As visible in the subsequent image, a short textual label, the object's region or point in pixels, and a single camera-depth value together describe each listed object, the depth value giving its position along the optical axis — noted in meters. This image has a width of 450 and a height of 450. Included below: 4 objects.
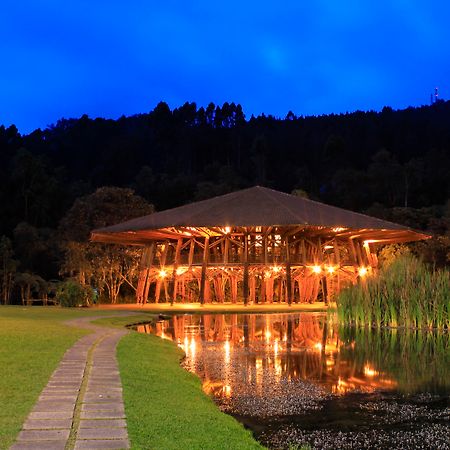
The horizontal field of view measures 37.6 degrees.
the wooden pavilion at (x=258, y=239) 29.89
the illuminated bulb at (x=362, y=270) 32.54
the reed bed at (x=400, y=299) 15.40
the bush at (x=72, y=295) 27.16
